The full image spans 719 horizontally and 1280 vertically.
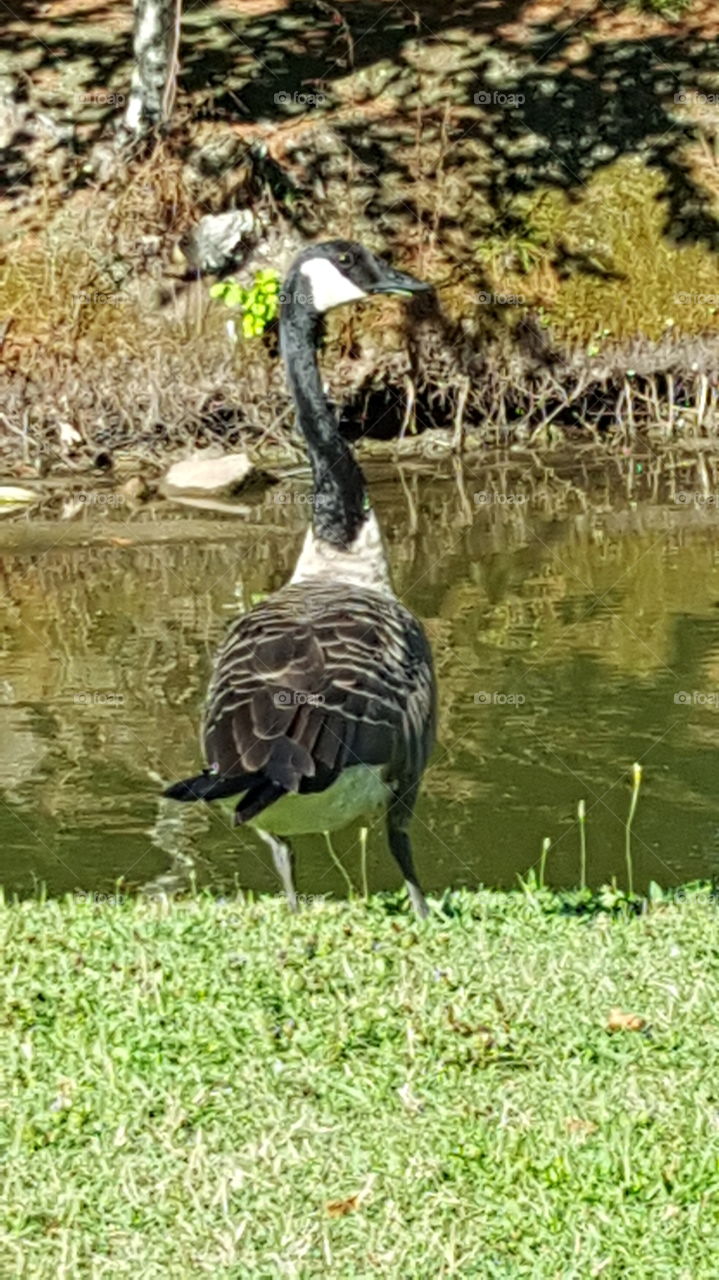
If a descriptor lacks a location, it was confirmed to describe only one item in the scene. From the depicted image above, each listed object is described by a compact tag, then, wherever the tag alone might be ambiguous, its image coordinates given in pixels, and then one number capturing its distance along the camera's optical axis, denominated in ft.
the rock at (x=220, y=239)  58.65
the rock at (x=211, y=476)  52.95
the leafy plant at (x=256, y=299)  56.75
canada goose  22.15
